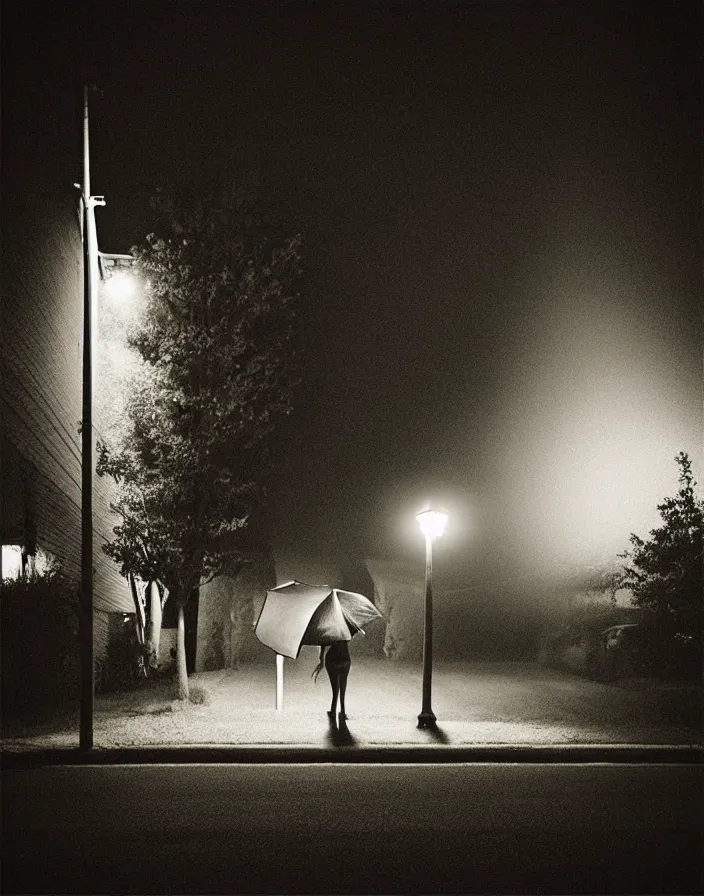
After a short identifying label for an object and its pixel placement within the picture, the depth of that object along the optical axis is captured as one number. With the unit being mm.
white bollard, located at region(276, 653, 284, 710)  13234
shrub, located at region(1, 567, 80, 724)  12188
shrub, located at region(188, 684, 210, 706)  14094
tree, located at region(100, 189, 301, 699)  13992
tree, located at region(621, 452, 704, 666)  15070
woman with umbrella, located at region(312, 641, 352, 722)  11909
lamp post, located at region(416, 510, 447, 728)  11852
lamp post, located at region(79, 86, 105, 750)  10391
